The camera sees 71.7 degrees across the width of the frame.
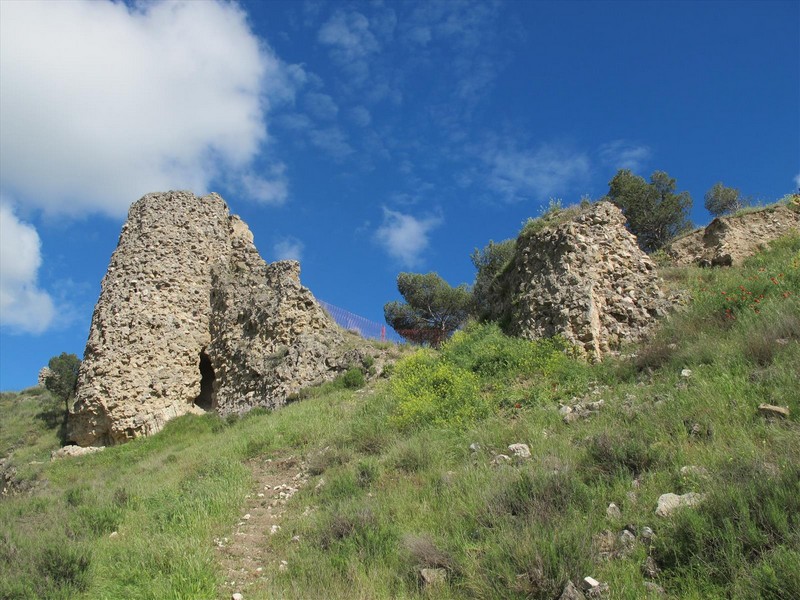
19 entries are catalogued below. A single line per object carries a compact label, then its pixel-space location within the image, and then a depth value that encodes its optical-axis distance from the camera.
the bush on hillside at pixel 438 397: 8.99
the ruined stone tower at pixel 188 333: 15.75
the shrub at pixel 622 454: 5.46
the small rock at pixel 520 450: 6.67
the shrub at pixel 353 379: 14.27
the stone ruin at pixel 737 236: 14.14
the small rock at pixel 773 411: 5.52
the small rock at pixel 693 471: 4.84
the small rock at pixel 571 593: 3.81
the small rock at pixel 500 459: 6.59
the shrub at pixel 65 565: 5.53
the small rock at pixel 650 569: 3.99
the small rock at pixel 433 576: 4.59
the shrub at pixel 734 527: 3.75
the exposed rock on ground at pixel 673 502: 4.43
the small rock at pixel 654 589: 3.77
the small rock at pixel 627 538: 4.34
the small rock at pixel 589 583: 3.91
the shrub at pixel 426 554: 4.82
